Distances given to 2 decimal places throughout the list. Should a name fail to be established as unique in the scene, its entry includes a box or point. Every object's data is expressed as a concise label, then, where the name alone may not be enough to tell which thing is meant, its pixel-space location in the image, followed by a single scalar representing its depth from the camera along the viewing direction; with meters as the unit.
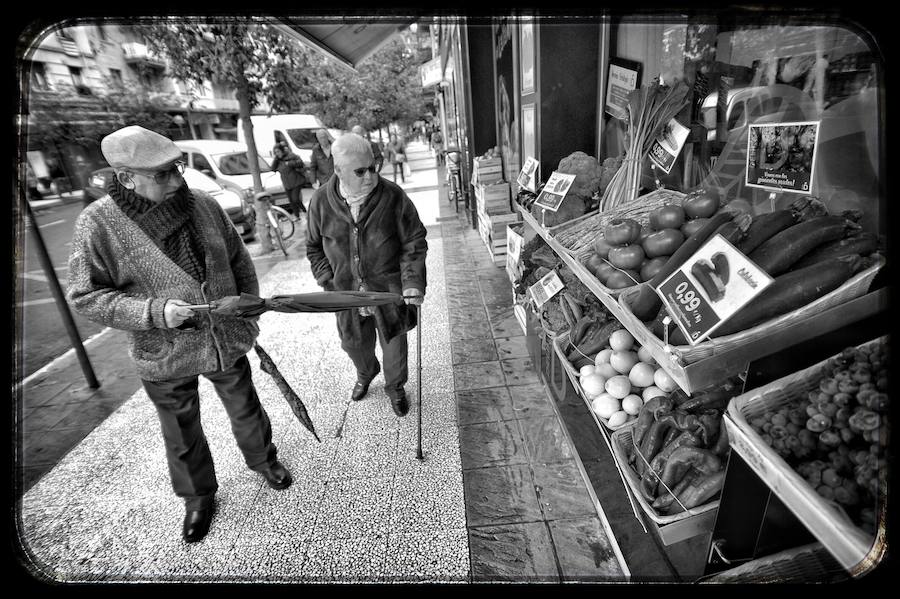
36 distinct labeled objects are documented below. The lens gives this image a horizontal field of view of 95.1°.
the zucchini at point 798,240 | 1.37
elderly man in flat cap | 1.83
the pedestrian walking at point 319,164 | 9.73
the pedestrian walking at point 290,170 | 9.70
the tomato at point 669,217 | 1.85
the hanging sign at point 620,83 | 2.86
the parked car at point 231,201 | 8.82
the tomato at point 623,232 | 1.96
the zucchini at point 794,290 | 1.27
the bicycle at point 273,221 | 7.57
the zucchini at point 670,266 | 1.58
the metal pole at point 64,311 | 3.54
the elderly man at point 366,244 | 2.65
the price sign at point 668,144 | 2.19
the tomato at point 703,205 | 1.77
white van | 14.08
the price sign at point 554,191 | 2.72
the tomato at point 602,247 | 2.03
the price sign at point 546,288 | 2.80
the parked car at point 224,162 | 10.72
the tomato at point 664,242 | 1.78
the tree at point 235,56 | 5.76
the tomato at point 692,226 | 1.74
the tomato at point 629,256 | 1.87
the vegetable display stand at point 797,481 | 0.88
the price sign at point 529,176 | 3.69
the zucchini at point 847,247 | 1.32
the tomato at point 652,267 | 1.78
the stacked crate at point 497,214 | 5.73
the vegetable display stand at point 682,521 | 1.54
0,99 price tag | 1.22
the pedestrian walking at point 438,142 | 21.60
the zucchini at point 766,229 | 1.48
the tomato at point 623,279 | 1.85
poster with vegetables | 1.56
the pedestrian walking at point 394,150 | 15.03
